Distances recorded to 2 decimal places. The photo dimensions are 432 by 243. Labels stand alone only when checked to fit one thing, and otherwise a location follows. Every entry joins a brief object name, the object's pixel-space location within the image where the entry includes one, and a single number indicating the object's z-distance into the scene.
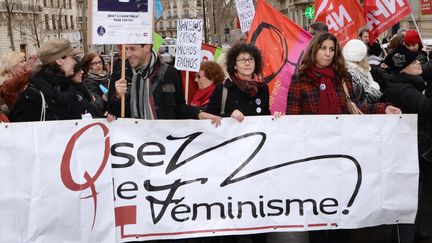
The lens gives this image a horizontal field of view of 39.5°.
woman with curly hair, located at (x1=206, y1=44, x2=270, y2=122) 4.77
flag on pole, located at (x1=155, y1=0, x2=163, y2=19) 9.52
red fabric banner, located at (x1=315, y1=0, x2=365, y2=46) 7.76
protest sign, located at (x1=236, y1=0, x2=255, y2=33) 8.14
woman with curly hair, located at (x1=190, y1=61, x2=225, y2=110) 6.30
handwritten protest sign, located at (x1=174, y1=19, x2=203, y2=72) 6.63
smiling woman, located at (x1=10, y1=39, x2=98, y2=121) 4.50
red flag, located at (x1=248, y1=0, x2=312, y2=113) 6.21
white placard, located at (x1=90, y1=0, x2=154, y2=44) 4.20
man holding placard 4.77
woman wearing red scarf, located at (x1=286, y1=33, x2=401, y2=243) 4.59
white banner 4.14
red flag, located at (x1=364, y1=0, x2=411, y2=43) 7.72
